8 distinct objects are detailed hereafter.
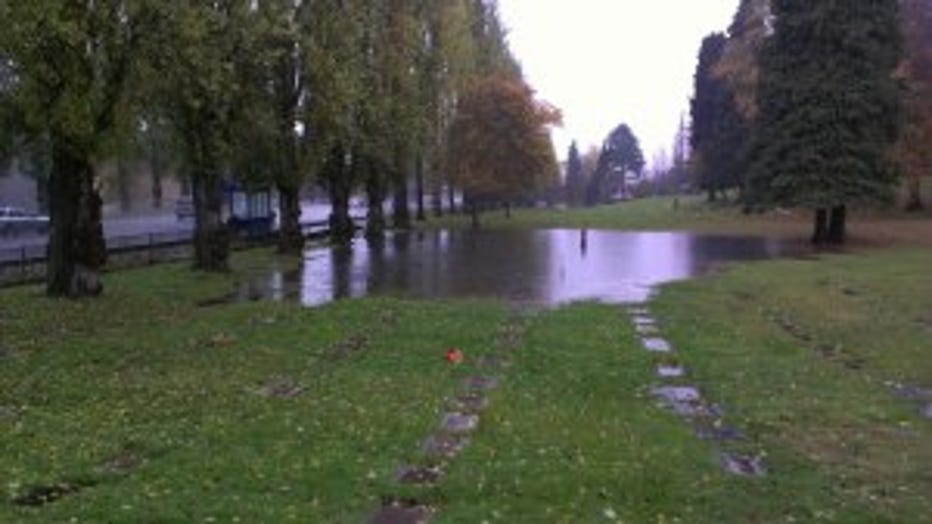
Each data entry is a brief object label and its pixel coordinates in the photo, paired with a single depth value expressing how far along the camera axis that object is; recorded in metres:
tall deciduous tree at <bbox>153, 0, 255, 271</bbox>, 24.00
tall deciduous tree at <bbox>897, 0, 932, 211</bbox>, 55.56
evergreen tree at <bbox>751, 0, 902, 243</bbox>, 48.34
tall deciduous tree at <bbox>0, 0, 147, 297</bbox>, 20.83
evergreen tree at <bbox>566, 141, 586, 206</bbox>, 144.62
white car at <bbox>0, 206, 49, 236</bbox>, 57.03
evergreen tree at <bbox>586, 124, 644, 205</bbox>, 145.88
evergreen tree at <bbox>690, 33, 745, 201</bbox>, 81.31
